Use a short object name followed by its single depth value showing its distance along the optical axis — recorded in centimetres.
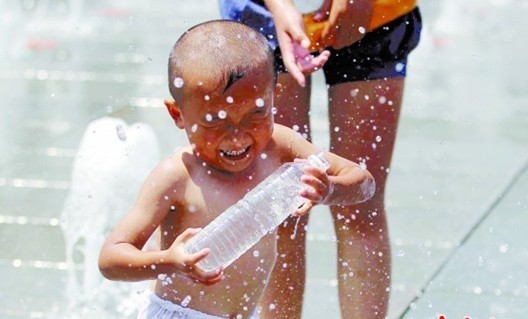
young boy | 522
